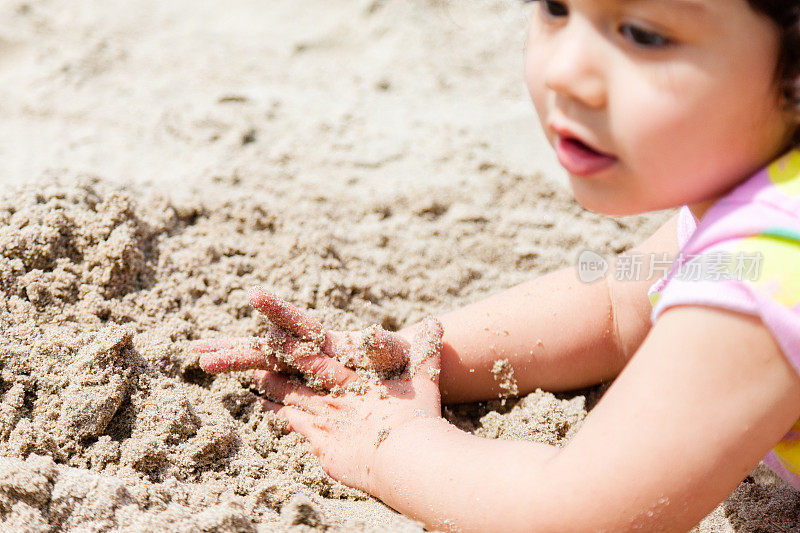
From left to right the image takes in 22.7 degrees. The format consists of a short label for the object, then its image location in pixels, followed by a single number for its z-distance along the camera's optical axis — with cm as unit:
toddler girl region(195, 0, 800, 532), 86
